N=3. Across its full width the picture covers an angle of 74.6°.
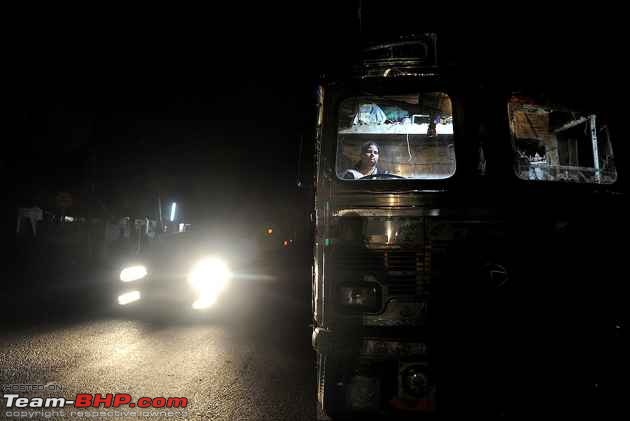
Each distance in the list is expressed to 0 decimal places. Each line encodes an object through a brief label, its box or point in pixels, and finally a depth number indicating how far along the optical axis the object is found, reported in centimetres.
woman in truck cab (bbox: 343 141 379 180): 313
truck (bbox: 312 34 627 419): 257
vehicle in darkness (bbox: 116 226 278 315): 873
